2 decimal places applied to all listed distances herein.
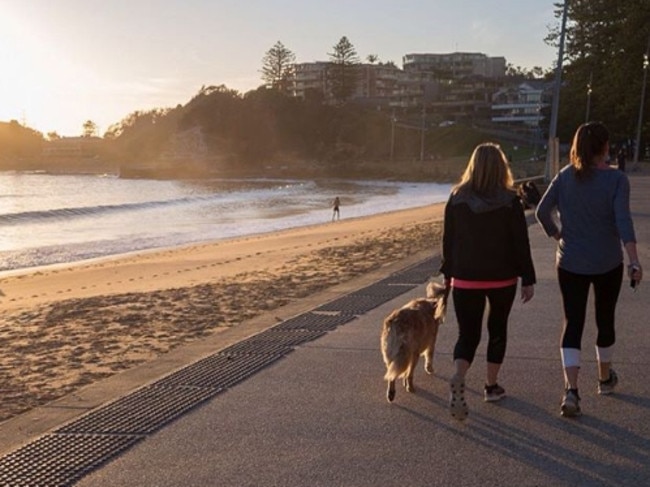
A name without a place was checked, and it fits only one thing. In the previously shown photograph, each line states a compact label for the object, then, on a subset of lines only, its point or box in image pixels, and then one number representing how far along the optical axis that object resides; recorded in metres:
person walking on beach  41.32
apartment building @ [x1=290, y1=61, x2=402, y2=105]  177.38
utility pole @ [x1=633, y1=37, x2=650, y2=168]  49.99
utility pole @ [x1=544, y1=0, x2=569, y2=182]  26.70
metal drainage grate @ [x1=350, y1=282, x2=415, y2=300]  9.91
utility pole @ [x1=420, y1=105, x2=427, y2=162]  131.52
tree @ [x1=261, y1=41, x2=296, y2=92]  178.12
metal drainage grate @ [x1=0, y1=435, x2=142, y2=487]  4.23
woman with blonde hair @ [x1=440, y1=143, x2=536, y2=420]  4.91
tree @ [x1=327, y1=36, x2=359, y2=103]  157.88
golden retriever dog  5.33
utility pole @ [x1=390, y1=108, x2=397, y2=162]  139.00
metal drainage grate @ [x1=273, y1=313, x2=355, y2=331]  8.00
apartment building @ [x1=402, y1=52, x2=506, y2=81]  182.88
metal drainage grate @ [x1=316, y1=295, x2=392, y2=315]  8.88
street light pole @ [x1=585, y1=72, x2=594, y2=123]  55.76
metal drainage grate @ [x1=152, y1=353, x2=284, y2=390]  6.03
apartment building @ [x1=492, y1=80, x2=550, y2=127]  133.88
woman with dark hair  5.00
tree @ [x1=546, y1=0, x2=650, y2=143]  53.38
